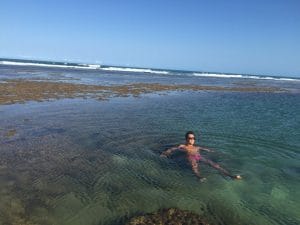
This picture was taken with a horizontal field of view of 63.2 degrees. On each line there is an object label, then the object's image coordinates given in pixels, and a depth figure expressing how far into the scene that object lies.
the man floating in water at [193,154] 8.83
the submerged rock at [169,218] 5.98
